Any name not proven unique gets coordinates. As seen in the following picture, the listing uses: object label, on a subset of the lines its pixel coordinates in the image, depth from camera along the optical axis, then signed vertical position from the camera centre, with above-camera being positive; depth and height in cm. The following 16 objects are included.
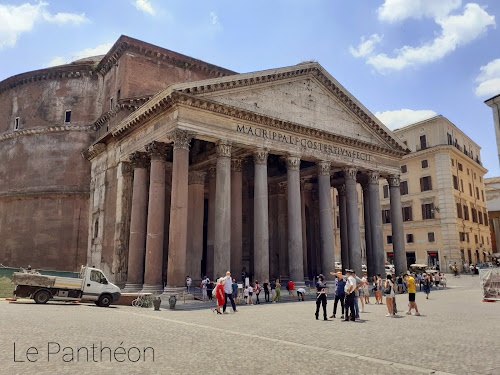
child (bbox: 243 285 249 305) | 1709 -143
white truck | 1530 -98
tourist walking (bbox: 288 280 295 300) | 1901 -134
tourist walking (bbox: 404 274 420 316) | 1215 -103
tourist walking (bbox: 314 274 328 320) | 1107 -102
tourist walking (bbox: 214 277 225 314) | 1299 -110
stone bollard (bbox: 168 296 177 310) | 1448 -146
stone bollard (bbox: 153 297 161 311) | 1435 -148
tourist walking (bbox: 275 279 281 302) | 1769 -147
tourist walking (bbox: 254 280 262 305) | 1723 -126
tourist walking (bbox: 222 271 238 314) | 1352 -95
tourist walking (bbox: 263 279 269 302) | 1779 -134
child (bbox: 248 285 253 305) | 1677 -138
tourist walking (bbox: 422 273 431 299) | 1842 -117
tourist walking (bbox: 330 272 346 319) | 1138 -90
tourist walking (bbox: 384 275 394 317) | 1205 -108
